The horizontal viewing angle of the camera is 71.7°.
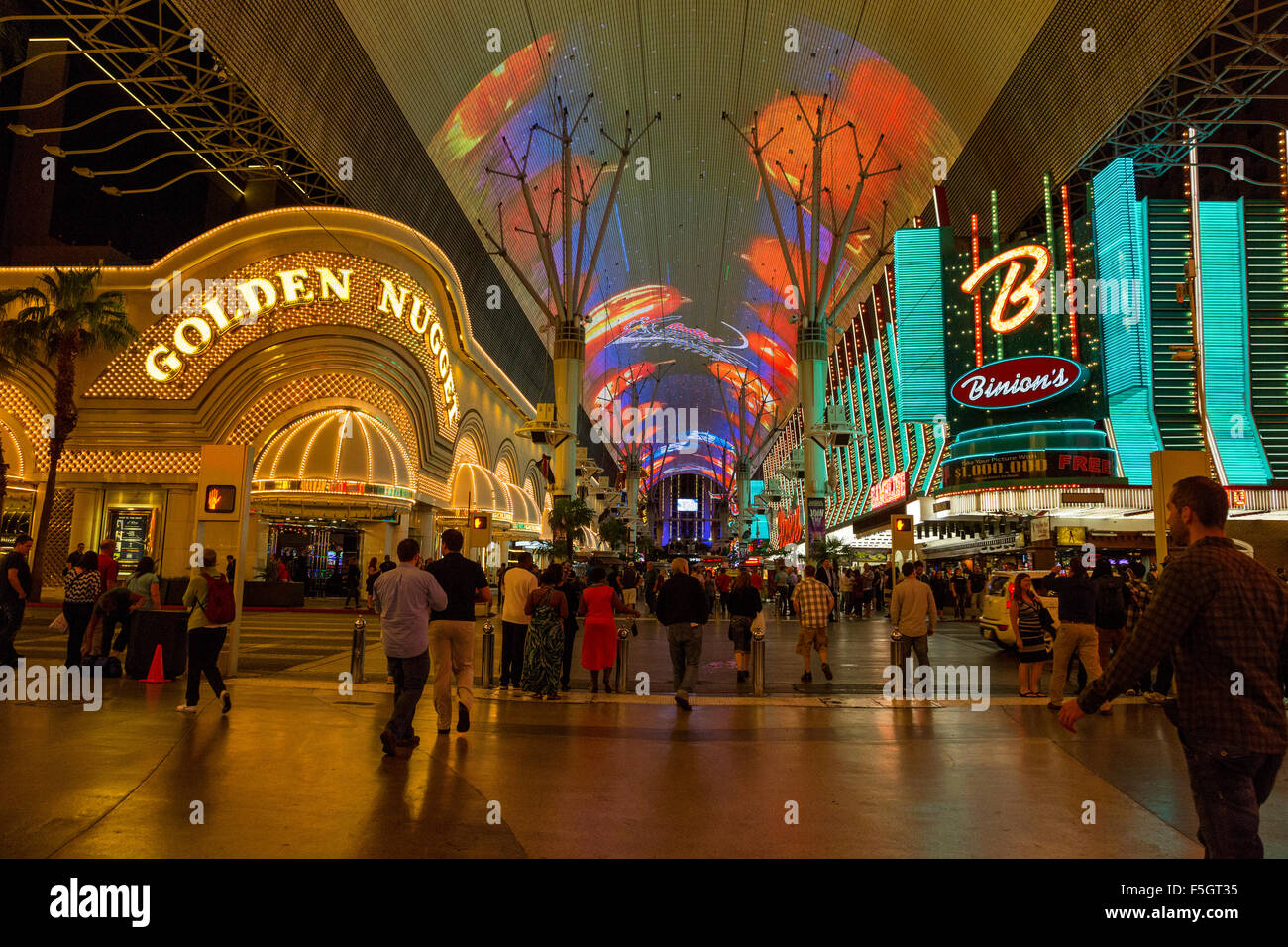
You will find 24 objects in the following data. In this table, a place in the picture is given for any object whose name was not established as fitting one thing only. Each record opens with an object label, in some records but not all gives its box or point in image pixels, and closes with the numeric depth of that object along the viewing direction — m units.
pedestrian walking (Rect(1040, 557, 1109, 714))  9.20
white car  15.41
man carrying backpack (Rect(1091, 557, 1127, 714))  10.10
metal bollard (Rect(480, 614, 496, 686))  10.83
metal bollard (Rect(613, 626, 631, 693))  10.74
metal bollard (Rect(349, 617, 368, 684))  10.59
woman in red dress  10.15
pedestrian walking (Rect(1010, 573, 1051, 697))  9.97
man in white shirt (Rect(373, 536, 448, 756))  6.75
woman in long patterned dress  9.78
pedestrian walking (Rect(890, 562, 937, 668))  10.68
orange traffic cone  10.09
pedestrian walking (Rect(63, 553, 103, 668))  10.09
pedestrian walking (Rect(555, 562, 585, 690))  10.77
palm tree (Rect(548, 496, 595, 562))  34.44
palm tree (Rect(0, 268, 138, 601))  21.64
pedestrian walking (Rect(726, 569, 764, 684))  12.08
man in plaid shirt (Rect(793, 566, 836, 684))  11.98
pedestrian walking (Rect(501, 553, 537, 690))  10.02
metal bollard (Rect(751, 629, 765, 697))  10.36
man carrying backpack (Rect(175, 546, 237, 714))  7.94
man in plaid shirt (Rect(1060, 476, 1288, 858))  2.98
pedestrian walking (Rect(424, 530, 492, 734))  7.54
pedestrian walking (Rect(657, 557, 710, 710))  9.56
